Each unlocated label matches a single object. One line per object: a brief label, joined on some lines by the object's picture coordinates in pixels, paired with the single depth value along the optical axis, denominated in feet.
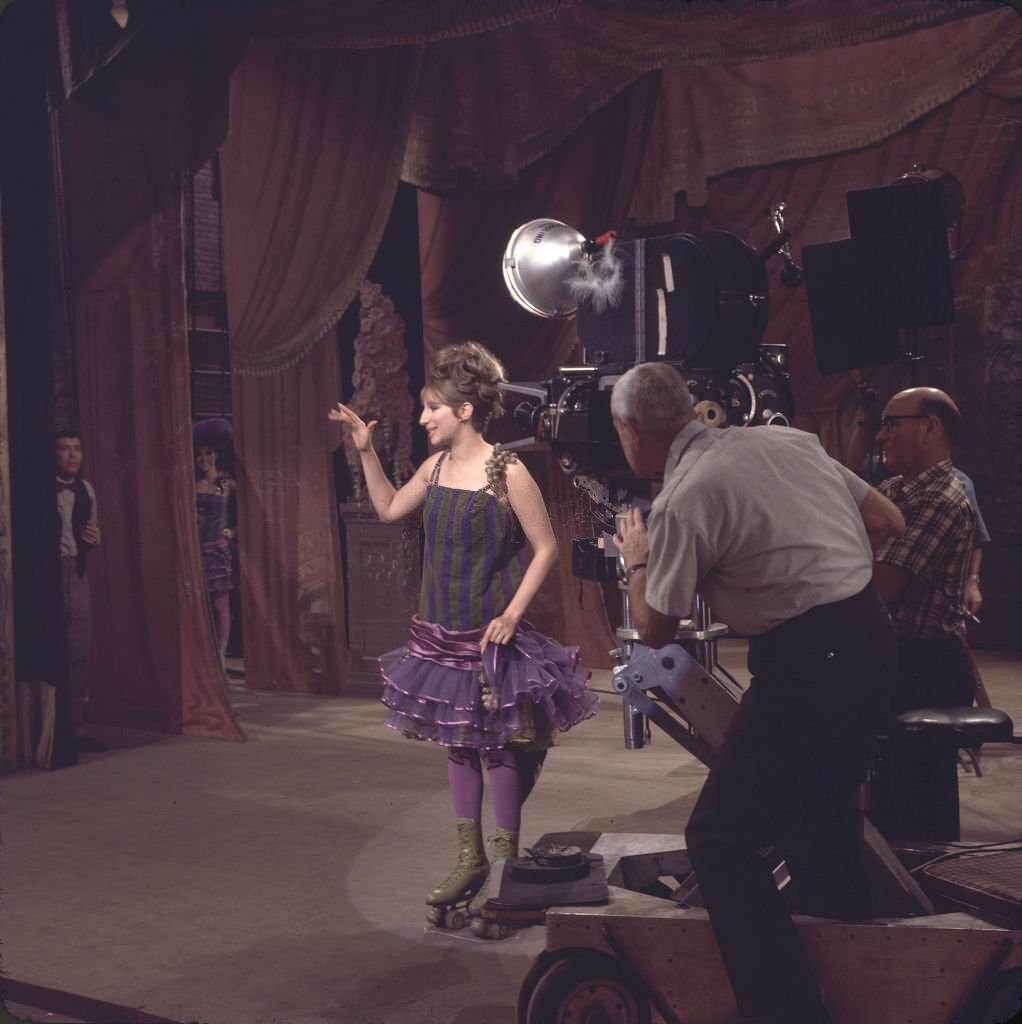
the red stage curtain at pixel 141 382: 21.48
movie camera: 11.21
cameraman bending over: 9.13
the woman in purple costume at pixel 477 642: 12.48
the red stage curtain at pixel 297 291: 24.30
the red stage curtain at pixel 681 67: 22.82
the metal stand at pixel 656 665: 10.46
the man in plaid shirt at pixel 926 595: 12.44
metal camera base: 9.48
